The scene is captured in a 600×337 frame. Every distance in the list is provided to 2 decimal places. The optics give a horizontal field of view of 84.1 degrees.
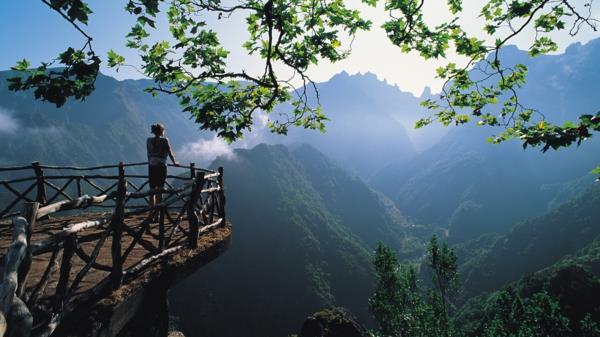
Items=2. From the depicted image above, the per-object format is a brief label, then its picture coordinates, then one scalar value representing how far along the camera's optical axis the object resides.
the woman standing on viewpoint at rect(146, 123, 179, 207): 8.74
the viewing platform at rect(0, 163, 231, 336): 3.23
